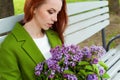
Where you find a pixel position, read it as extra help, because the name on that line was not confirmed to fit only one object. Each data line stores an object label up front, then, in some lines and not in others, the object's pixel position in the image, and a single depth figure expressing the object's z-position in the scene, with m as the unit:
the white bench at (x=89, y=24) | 2.18
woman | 1.51
